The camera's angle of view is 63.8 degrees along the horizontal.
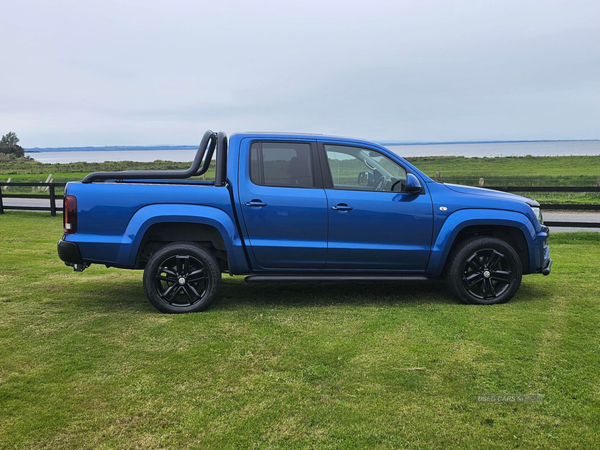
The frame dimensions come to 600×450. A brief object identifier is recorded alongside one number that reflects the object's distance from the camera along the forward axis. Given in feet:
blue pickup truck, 16.30
